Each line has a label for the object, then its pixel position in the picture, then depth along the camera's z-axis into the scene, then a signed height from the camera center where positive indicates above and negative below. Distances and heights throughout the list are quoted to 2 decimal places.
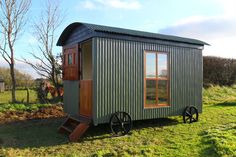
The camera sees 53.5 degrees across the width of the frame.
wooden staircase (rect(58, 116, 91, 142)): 5.97 -1.39
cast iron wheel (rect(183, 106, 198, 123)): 8.05 -1.27
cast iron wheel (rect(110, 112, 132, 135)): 6.48 -1.27
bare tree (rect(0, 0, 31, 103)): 12.10 +2.44
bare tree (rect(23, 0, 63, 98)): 13.44 +0.68
